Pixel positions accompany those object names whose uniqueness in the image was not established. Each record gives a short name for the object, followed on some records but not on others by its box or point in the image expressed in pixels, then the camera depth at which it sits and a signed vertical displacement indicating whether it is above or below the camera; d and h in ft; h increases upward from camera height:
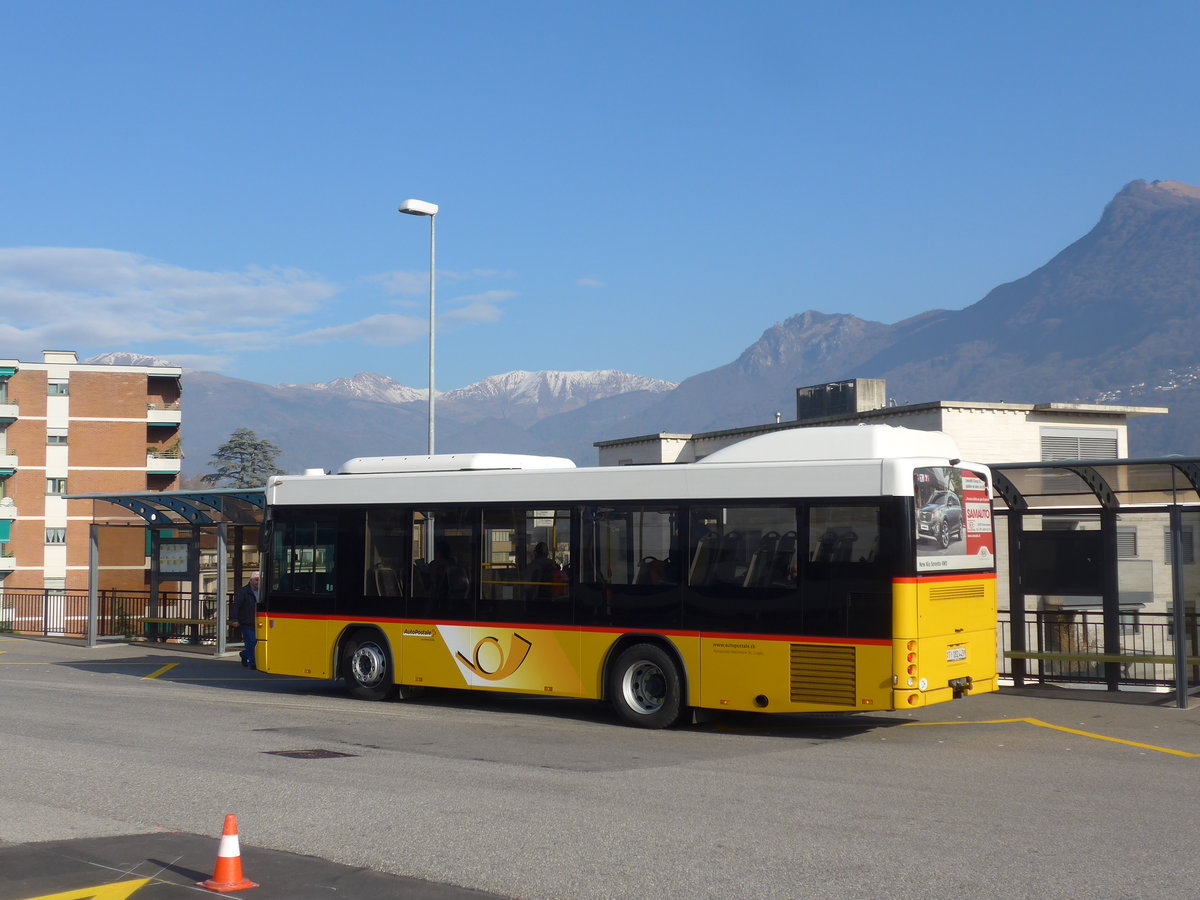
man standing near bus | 67.25 -3.40
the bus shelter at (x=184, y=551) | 78.48 -0.05
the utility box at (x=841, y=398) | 159.12 +19.12
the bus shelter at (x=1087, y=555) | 48.80 -0.39
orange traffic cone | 21.74 -5.39
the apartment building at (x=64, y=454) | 277.85 +21.73
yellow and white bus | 40.98 -1.08
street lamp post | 75.41 +20.28
